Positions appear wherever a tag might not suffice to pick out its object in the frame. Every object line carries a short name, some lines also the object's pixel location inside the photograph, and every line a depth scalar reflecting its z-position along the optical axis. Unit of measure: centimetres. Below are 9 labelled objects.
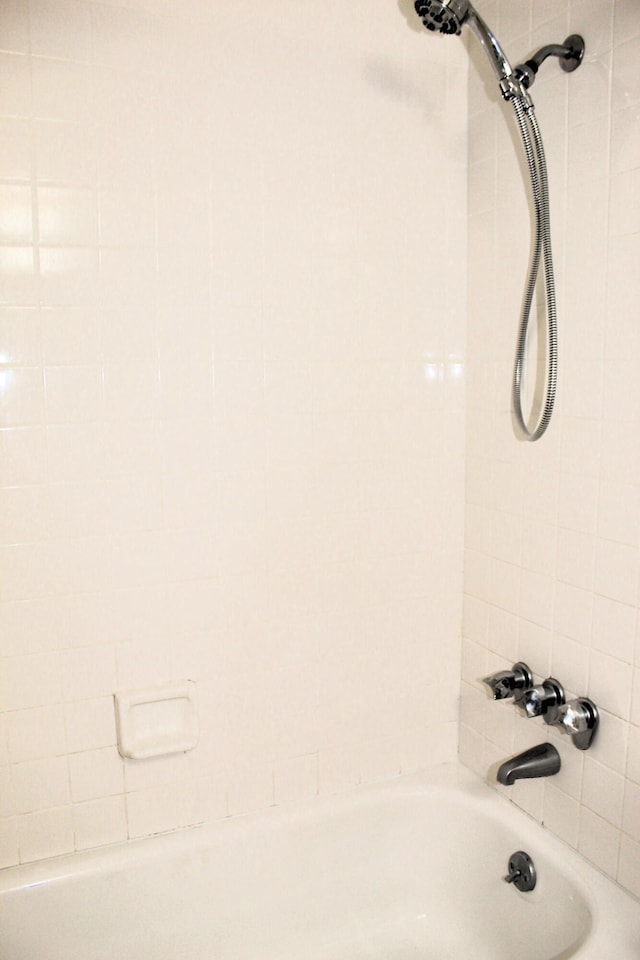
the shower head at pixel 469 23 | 131
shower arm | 135
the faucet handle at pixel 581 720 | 139
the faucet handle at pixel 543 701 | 147
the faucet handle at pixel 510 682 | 155
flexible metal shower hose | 135
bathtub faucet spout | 145
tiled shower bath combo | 137
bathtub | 144
